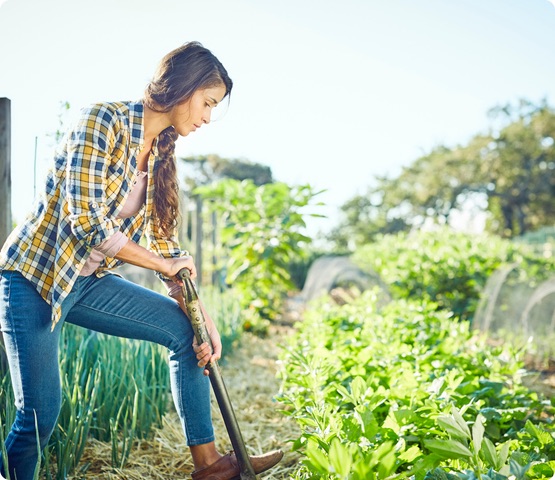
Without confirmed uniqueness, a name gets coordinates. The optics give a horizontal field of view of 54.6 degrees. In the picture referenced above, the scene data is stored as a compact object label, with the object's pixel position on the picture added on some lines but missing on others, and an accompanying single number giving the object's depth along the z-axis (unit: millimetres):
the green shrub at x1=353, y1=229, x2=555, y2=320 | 5270
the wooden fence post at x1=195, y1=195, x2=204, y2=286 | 5738
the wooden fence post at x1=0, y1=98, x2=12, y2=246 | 2168
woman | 1390
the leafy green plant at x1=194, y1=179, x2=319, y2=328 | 4719
